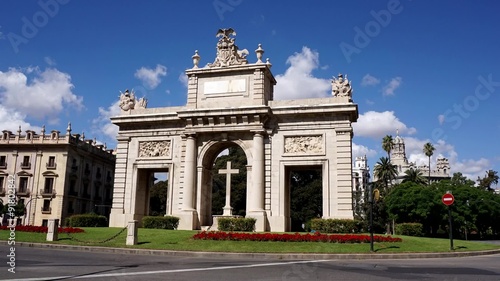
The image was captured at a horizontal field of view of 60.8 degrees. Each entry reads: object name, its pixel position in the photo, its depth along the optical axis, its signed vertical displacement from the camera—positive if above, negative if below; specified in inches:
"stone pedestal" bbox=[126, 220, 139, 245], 856.3 -55.1
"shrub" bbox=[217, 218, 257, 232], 1125.4 -42.1
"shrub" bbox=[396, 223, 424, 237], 1307.8 -51.0
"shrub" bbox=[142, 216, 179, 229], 1223.5 -45.1
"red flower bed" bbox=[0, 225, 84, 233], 1023.8 -62.3
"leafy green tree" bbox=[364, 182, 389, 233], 2728.3 -28.4
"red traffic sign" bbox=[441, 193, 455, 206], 899.9 +29.9
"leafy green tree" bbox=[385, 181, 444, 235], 2105.1 +31.6
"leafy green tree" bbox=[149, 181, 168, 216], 2854.3 +39.8
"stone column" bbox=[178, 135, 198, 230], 1258.0 +56.7
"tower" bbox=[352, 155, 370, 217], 5555.1 +537.2
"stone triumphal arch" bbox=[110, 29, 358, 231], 1235.2 +205.6
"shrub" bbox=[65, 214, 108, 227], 1306.6 -50.7
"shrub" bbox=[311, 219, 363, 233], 1118.4 -39.5
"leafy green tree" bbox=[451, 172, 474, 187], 3089.6 +263.1
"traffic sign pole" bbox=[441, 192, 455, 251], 899.9 +29.9
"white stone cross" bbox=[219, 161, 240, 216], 1243.8 +58.7
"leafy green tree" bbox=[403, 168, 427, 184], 2995.8 +247.8
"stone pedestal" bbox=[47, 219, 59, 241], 890.1 -54.9
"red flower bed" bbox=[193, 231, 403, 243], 873.5 -56.8
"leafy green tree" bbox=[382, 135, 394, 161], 3203.7 +512.4
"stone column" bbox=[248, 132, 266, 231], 1205.1 +70.9
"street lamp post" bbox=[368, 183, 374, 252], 815.1 +31.1
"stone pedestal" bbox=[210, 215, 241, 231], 1254.9 -50.1
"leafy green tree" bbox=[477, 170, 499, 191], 3538.4 +282.8
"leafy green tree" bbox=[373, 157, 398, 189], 2992.1 +284.9
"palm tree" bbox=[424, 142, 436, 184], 3270.2 +484.7
